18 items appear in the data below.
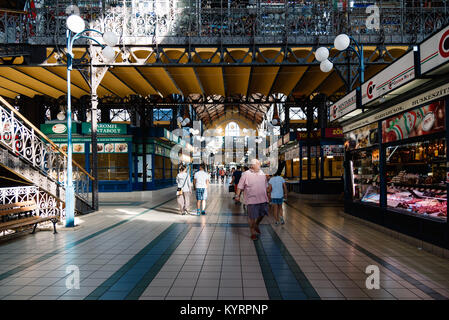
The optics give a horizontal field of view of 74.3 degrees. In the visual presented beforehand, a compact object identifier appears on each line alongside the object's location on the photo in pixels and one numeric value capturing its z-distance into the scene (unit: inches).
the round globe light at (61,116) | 681.0
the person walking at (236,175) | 530.7
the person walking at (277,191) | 334.0
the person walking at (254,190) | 258.1
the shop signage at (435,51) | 180.4
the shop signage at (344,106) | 330.7
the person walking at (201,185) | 401.7
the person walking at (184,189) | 414.6
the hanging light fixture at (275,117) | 874.1
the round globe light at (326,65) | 355.3
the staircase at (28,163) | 284.2
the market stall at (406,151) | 219.0
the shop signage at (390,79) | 220.5
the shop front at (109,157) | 618.8
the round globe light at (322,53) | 325.4
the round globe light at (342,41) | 305.0
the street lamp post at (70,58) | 294.2
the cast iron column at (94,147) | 437.3
